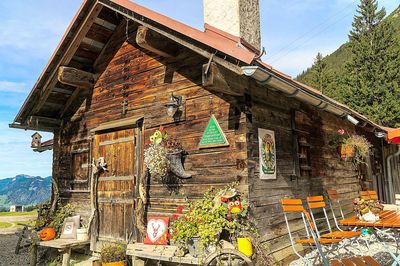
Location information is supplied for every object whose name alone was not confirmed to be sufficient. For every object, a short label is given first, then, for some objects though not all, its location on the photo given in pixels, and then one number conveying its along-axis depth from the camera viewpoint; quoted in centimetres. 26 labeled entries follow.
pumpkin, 714
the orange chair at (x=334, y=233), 453
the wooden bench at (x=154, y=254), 453
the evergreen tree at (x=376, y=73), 2546
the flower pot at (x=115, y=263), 542
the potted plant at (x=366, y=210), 483
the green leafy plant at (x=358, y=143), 777
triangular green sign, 508
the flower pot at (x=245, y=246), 444
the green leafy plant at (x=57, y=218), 762
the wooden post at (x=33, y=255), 684
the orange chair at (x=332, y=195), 595
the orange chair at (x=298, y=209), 440
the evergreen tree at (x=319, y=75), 3391
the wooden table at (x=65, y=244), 630
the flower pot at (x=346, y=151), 769
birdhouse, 921
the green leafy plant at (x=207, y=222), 448
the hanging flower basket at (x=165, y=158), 537
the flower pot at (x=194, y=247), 458
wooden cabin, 491
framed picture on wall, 508
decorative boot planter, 548
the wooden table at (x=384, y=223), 441
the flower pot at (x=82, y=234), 690
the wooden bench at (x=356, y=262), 328
